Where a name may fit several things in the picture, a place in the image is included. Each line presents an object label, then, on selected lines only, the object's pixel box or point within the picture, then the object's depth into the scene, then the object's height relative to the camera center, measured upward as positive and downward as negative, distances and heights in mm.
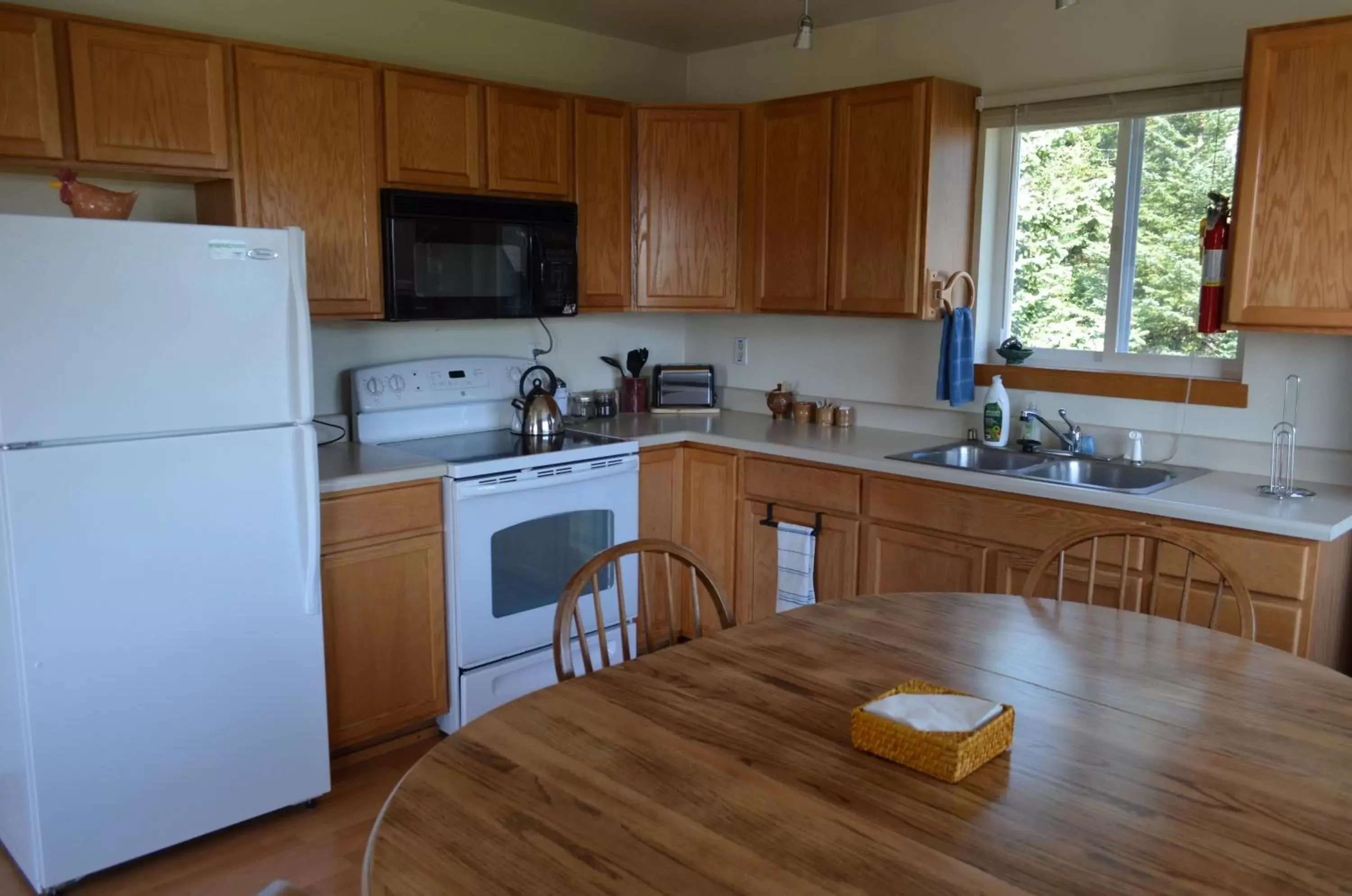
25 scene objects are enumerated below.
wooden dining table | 1070 -569
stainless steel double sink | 2928 -437
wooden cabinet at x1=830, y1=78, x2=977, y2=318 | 3268 +448
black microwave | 3139 +211
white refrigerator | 2164 -506
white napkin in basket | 1328 -520
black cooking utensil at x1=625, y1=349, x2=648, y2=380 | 4180 -159
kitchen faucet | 3197 -348
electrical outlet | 4262 -111
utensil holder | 4141 -300
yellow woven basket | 1262 -538
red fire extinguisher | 2758 +175
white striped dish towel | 3385 -819
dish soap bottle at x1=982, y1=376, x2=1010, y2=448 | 3338 -297
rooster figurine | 2293 +267
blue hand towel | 3357 -116
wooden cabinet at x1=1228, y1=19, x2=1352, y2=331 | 2381 +354
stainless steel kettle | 3523 -336
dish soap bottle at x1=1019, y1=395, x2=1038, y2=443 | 3283 -345
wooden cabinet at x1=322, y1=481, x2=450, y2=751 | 2814 -860
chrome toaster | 4207 -258
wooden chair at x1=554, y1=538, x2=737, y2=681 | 1747 -510
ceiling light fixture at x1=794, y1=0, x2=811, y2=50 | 3025 +868
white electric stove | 3072 -606
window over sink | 3023 +332
